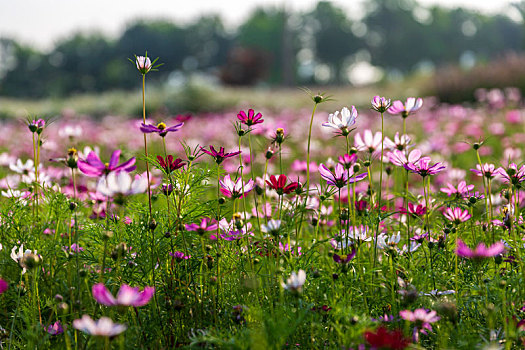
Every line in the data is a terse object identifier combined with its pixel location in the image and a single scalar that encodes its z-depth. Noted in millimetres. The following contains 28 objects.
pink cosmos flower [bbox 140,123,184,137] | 2425
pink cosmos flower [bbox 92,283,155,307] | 2247
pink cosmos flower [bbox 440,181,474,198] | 2627
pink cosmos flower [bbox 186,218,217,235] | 2449
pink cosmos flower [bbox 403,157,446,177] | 2501
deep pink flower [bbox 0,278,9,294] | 2383
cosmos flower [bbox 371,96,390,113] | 2539
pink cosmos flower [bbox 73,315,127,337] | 2226
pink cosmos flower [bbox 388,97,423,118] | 2607
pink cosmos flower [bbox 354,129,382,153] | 2621
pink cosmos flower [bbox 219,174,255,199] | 2524
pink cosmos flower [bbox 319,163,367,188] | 2516
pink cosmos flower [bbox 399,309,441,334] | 2323
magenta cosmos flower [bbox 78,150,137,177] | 2326
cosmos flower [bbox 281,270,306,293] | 2320
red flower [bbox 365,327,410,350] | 2177
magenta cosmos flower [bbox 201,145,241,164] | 2470
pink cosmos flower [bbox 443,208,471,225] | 2532
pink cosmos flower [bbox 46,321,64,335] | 2461
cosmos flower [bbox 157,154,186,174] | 2484
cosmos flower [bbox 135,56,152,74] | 2477
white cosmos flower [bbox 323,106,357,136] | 2513
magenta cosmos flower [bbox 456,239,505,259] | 2349
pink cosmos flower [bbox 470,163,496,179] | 2562
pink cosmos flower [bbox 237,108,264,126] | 2533
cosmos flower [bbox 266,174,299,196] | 2521
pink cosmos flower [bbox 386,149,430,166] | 2548
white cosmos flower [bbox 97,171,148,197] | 2297
